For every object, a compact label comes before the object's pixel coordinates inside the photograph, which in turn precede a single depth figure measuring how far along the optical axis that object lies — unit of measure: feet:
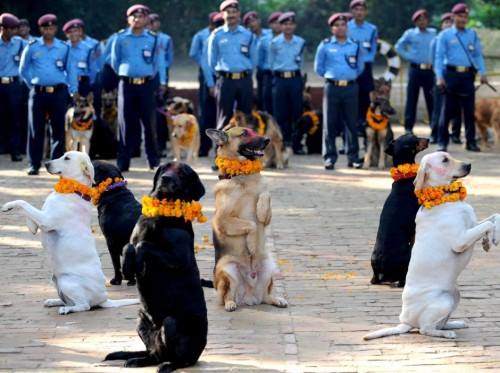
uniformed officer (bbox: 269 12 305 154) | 70.49
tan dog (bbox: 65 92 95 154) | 66.49
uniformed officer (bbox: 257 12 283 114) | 71.87
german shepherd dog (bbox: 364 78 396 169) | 64.85
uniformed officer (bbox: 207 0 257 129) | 64.49
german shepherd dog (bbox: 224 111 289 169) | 63.36
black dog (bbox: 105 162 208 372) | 28.91
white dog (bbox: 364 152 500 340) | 31.50
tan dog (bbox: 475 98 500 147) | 72.38
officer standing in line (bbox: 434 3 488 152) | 69.15
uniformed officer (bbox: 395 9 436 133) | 75.61
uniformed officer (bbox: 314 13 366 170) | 63.93
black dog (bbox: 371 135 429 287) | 37.68
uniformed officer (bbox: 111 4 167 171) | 62.64
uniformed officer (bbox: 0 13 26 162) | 68.44
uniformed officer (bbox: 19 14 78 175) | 62.13
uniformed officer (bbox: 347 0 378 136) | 73.56
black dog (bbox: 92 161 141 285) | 38.04
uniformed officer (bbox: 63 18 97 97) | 72.02
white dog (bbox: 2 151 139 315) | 34.81
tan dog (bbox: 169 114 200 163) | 66.08
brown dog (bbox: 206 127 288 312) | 35.60
